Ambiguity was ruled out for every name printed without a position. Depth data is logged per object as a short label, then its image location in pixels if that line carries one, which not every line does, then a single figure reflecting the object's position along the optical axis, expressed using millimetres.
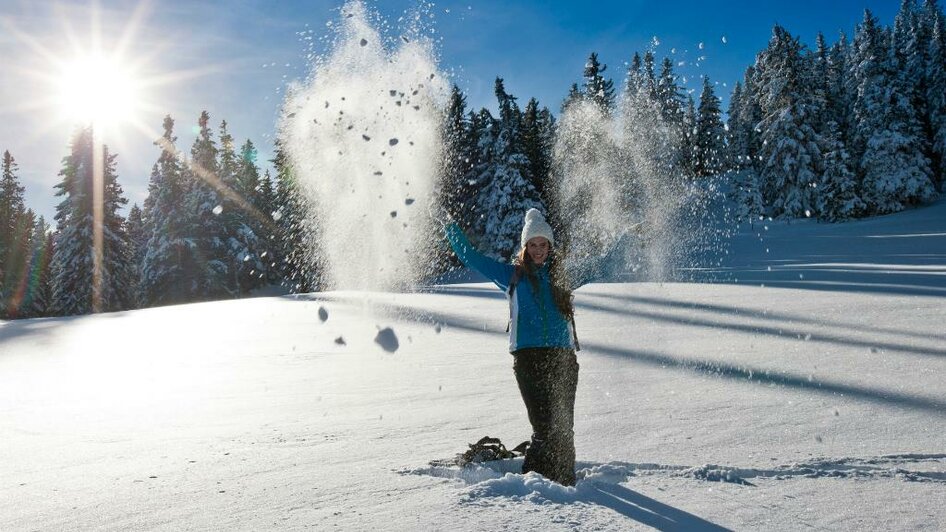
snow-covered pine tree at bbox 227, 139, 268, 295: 41125
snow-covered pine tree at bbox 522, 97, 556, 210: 44094
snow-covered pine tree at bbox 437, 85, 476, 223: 41625
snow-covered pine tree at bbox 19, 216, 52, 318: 45188
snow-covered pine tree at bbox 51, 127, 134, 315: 36781
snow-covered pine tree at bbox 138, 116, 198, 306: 39031
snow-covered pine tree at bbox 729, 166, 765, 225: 48328
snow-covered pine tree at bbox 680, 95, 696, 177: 36544
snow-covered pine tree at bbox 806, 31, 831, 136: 43244
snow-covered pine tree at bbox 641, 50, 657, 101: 27555
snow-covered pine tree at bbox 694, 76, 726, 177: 55788
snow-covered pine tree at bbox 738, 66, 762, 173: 57444
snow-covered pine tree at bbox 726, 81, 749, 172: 62188
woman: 3846
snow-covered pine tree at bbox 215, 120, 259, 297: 40844
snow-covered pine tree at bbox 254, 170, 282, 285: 44438
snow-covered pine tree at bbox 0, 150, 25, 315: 47625
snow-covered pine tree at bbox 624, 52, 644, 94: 30416
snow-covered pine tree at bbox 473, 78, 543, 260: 37469
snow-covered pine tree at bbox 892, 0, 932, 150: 47938
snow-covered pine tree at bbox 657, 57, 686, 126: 32625
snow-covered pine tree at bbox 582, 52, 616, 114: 45250
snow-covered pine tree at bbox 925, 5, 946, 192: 47156
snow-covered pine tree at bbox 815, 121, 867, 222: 40250
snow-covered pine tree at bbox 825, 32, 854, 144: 50781
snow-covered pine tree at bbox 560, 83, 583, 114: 51916
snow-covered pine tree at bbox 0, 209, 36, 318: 45612
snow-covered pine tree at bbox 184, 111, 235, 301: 39312
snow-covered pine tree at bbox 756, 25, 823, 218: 41688
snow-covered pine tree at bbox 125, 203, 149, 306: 42059
